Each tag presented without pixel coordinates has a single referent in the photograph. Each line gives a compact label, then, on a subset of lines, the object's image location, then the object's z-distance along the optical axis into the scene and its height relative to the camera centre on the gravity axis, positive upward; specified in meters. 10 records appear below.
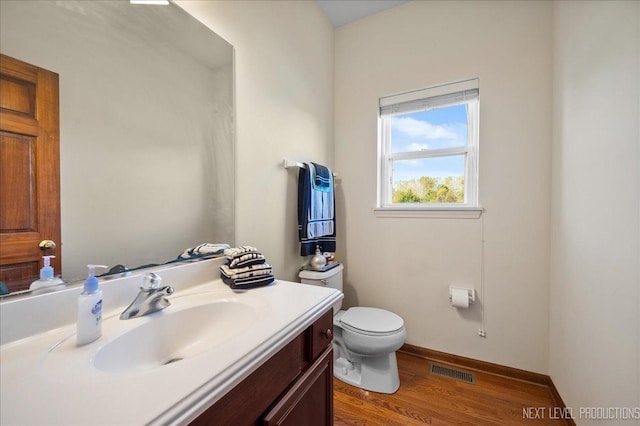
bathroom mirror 0.72 +0.31
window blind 1.78 +0.83
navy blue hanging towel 1.65 +0.01
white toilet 1.50 -0.81
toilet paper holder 1.72 -0.57
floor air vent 1.64 -1.10
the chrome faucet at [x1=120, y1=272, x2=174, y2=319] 0.73 -0.27
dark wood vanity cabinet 0.52 -0.45
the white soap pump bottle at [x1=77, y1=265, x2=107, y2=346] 0.59 -0.24
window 1.83 +0.47
